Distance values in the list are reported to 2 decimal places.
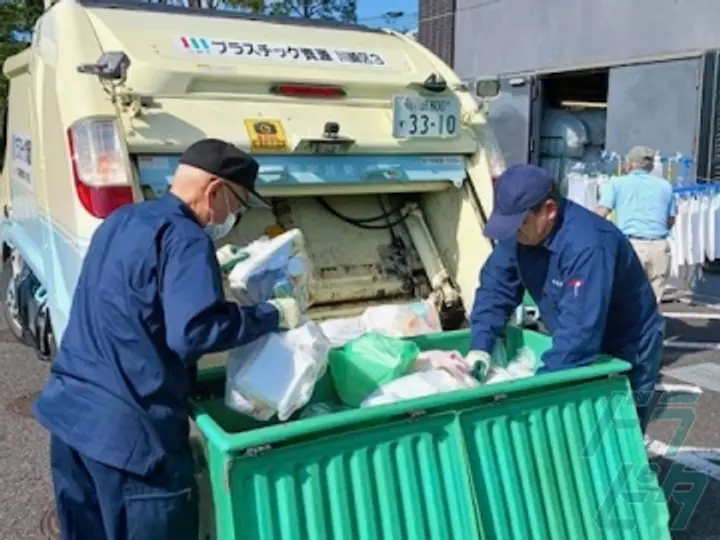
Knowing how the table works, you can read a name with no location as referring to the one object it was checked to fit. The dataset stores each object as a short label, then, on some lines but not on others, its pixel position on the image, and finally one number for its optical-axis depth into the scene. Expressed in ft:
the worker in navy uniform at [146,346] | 7.06
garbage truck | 7.39
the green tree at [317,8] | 72.49
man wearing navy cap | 8.82
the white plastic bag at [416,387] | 8.50
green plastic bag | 8.93
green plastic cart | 7.02
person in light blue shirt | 20.01
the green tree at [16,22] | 53.62
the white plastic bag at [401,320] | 12.67
